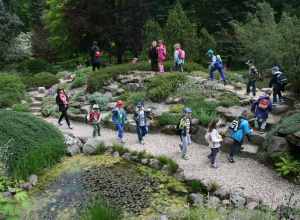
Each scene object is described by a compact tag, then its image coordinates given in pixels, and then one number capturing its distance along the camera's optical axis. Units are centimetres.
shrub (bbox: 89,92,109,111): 1187
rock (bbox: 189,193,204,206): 570
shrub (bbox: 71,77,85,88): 1427
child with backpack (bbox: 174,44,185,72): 1265
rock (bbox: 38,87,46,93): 1473
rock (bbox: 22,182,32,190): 639
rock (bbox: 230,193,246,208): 548
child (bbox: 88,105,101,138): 924
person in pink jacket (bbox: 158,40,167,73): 1273
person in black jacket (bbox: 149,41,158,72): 1314
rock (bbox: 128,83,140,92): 1265
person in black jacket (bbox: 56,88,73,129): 1016
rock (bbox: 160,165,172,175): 714
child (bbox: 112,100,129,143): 883
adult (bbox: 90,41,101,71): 1387
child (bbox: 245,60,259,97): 988
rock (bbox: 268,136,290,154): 683
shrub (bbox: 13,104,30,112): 1210
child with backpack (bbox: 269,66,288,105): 894
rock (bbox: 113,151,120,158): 820
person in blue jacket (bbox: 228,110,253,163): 721
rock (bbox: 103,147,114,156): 836
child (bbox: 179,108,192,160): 747
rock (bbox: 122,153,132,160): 809
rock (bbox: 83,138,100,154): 842
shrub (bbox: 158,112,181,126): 969
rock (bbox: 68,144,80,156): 826
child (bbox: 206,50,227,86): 1088
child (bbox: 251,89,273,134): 810
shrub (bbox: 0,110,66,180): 661
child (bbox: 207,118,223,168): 699
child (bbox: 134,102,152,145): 855
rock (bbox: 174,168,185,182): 680
